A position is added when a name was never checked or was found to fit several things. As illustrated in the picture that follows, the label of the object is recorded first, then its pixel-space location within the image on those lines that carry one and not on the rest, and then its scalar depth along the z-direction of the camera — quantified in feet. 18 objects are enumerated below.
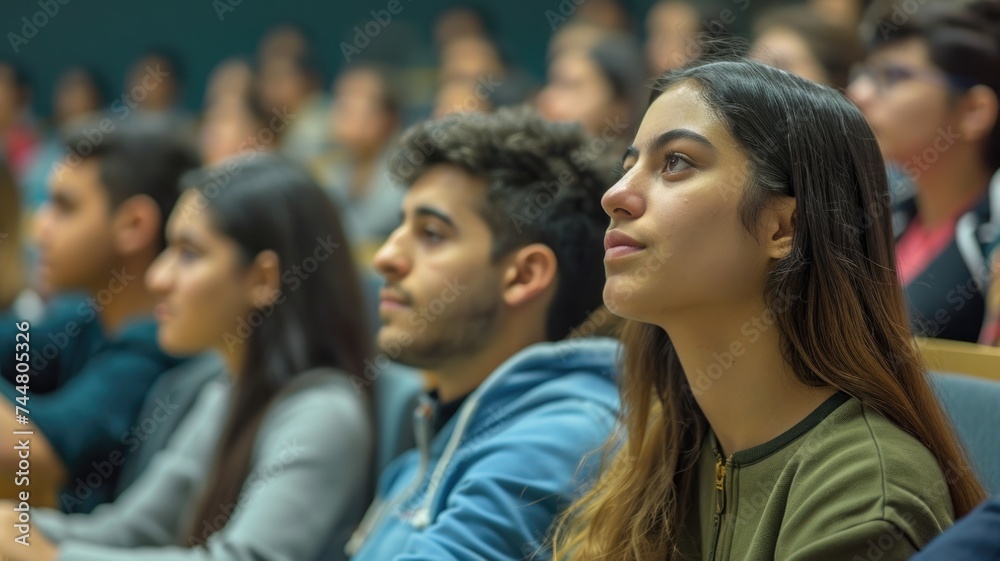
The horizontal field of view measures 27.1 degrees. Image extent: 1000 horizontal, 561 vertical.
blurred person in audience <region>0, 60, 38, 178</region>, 40.57
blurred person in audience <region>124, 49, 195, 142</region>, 43.05
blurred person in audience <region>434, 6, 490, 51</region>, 39.44
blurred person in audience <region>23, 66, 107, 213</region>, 40.06
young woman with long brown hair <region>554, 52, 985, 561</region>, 6.89
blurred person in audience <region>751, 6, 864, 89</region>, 18.33
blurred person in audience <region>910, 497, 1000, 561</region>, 4.89
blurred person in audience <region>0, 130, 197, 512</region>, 16.15
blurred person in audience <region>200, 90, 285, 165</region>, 34.19
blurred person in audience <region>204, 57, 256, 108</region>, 37.63
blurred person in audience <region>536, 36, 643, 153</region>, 23.44
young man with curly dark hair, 10.30
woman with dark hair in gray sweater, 12.42
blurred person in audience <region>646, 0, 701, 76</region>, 25.90
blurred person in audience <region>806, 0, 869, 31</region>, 26.20
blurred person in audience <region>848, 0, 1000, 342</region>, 13.01
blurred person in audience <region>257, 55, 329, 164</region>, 37.45
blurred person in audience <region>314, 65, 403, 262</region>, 30.89
